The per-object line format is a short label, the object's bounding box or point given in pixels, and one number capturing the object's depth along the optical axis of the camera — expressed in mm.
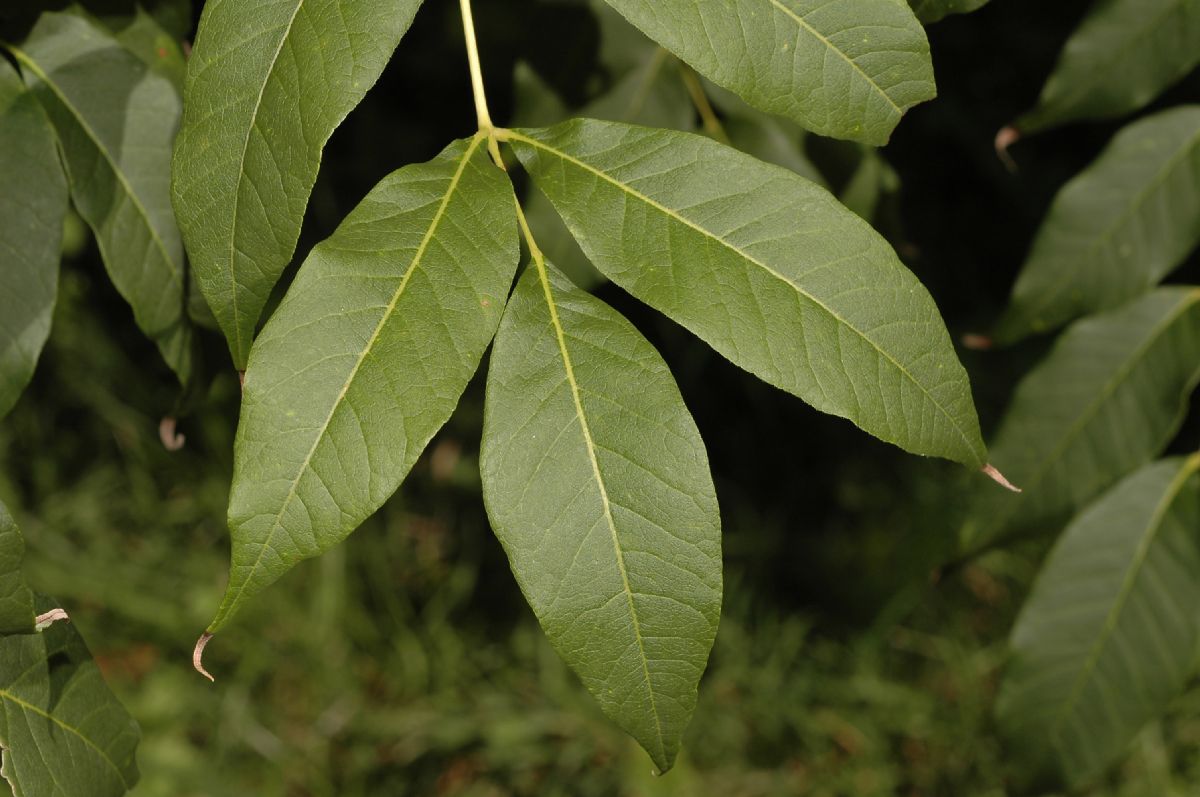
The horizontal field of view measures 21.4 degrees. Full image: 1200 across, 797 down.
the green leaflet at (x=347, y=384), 559
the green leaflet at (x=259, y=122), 575
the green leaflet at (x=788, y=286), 574
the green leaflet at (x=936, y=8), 600
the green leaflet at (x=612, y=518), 567
